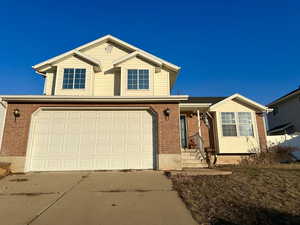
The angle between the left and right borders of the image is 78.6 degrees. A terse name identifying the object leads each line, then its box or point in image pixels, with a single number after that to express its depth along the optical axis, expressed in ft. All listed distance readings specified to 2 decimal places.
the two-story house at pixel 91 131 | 25.66
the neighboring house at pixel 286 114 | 53.98
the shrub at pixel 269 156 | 35.09
